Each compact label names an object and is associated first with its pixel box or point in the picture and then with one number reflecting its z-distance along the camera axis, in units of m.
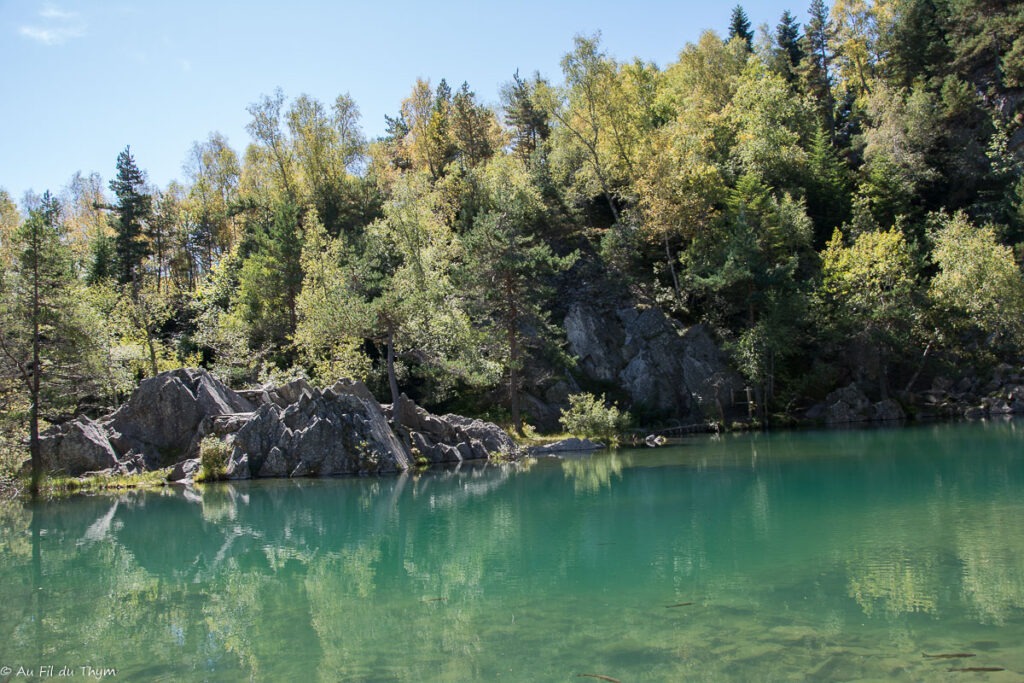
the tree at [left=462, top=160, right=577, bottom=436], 35.44
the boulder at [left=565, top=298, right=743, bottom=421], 42.34
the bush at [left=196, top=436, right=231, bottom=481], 27.58
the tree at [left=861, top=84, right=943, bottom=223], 48.56
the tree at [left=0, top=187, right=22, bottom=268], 27.34
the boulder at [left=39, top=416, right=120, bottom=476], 27.36
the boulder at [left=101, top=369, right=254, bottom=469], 29.73
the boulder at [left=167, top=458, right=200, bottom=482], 28.08
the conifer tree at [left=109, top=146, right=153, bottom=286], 50.94
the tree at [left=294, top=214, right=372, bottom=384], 34.16
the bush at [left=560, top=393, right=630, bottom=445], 35.22
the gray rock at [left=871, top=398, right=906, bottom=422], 42.31
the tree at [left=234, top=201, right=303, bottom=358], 44.84
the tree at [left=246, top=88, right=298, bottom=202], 60.56
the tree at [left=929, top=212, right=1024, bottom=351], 40.25
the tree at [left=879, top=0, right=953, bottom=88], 52.81
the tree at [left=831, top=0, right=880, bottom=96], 62.12
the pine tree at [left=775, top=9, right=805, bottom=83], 66.44
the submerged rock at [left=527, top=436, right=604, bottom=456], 34.56
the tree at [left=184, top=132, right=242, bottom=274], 62.09
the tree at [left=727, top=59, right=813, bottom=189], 49.88
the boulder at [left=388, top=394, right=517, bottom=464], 32.56
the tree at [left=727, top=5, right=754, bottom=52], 75.94
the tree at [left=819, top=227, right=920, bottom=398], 42.25
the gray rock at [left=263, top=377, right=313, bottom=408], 33.59
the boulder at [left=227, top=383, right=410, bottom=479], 28.48
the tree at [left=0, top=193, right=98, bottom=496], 25.34
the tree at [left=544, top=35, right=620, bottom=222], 49.75
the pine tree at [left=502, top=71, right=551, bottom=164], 61.41
